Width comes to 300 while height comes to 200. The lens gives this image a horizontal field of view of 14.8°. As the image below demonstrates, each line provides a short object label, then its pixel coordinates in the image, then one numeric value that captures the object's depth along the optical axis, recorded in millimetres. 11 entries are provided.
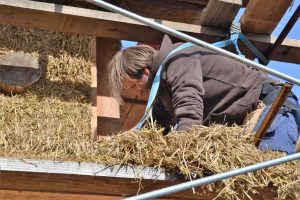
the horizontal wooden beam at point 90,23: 6057
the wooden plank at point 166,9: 7693
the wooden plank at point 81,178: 4386
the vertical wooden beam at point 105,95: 7571
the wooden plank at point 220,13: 6158
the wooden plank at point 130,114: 8147
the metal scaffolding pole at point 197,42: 4731
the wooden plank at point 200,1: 7792
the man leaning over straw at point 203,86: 5600
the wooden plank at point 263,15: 6231
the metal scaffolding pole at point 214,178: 4086
